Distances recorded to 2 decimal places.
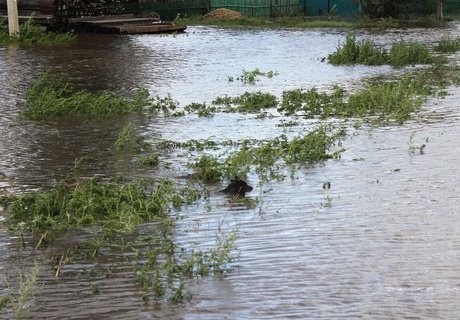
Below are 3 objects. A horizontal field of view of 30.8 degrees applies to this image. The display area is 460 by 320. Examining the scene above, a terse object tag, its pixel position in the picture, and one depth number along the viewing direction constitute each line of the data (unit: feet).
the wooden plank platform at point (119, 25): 91.71
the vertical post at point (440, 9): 116.47
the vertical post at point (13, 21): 81.20
